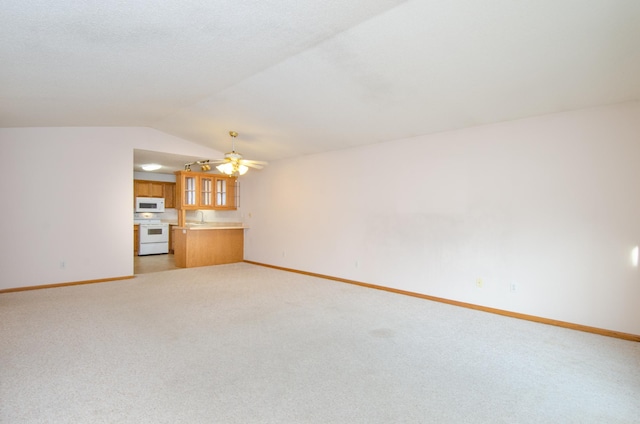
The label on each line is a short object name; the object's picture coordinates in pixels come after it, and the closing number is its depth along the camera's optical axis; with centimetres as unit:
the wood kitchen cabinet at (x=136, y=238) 905
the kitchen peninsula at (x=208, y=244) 731
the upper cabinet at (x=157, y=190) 921
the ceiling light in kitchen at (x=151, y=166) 802
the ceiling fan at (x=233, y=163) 505
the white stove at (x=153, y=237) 902
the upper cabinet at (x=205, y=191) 754
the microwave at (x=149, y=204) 889
